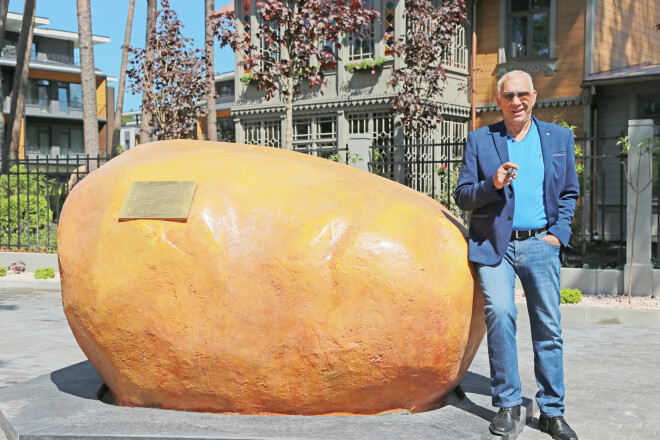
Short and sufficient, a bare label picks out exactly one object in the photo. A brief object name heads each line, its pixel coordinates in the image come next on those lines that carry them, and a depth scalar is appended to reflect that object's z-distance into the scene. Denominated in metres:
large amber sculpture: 4.16
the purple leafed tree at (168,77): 18.20
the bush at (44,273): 12.60
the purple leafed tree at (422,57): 15.27
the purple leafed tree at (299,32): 11.94
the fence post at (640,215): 9.69
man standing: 4.12
